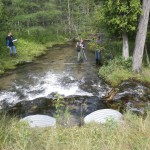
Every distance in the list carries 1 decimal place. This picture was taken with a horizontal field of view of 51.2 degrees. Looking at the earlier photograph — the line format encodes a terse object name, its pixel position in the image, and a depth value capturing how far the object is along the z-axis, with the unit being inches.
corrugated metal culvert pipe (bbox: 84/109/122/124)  165.5
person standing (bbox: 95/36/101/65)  363.9
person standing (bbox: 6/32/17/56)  400.9
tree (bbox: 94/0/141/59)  279.6
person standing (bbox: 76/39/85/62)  398.4
